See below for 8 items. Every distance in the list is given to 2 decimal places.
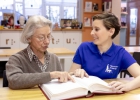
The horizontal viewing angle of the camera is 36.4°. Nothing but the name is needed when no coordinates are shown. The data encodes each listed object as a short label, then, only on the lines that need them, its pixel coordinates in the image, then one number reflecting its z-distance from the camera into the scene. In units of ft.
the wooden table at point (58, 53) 9.66
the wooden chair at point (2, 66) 10.51
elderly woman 4.12
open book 3.54
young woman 5.45
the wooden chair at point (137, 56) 10.05
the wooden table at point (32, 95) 3.72
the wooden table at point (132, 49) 11.41
